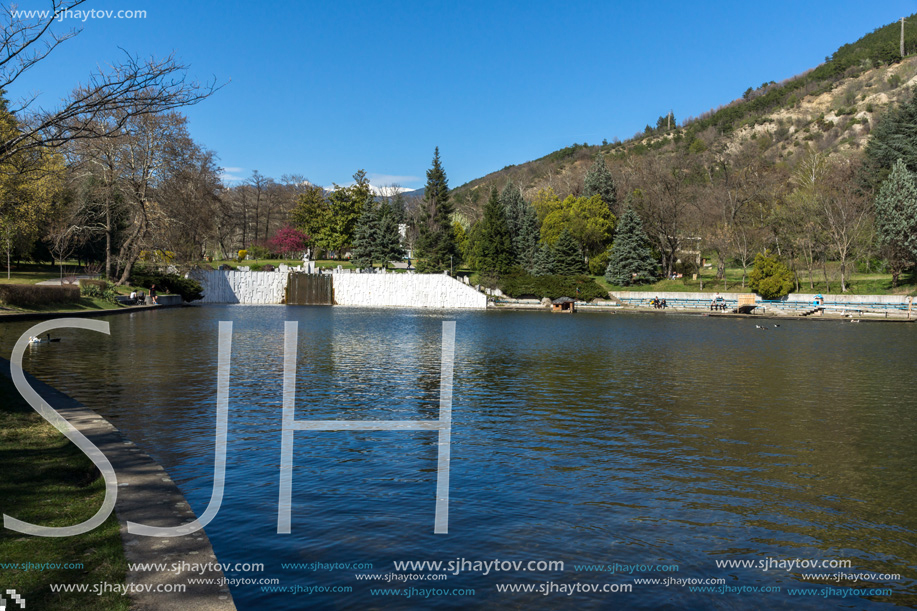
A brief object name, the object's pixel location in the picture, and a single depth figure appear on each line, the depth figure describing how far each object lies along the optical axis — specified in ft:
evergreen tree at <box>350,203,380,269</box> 242.37
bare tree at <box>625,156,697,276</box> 219.41
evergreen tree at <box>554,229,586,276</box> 215.51
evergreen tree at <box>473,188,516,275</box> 231.30
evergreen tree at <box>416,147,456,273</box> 240.94
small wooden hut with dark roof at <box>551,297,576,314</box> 183.53
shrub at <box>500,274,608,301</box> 199.74
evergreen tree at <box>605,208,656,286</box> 214.90
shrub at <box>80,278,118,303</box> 123.65
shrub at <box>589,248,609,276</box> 234.38
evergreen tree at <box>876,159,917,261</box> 164.14
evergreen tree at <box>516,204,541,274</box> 241.96
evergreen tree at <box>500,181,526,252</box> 262.06
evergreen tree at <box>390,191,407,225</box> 366.18
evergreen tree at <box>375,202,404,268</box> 239.91
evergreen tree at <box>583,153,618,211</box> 272.72
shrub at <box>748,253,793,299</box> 178.60
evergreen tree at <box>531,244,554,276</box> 221.46
